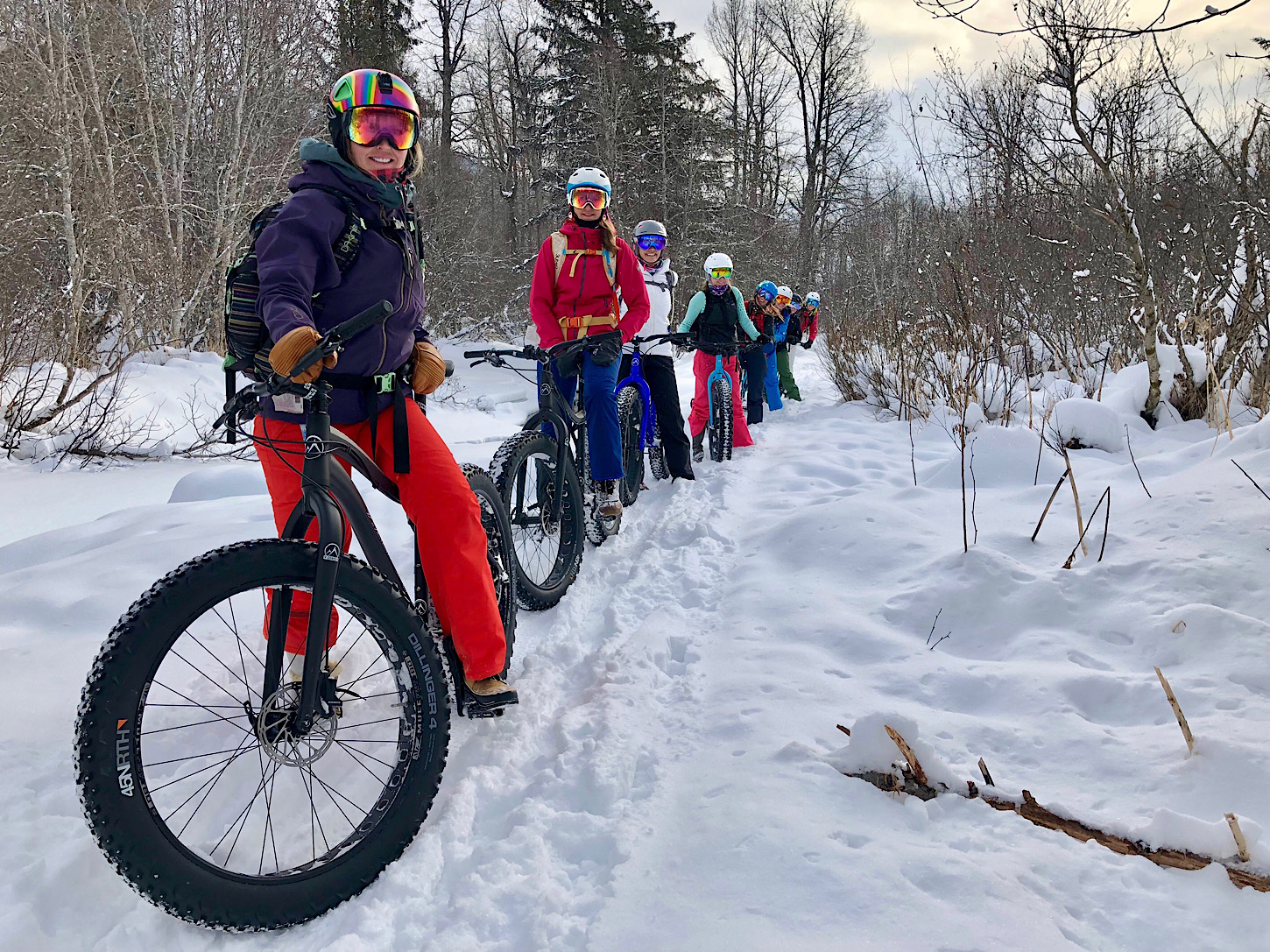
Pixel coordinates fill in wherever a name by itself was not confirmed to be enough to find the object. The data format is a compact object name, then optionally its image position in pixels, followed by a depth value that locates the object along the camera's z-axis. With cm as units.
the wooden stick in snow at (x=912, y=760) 180
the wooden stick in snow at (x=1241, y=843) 144
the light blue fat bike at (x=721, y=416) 699
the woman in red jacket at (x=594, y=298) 418
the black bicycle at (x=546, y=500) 330
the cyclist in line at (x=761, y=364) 955
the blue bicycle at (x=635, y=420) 510
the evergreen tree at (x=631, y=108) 1975
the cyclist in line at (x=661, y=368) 573
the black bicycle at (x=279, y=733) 138
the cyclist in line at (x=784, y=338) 1155
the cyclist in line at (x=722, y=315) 777
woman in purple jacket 199
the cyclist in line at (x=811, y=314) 1347
